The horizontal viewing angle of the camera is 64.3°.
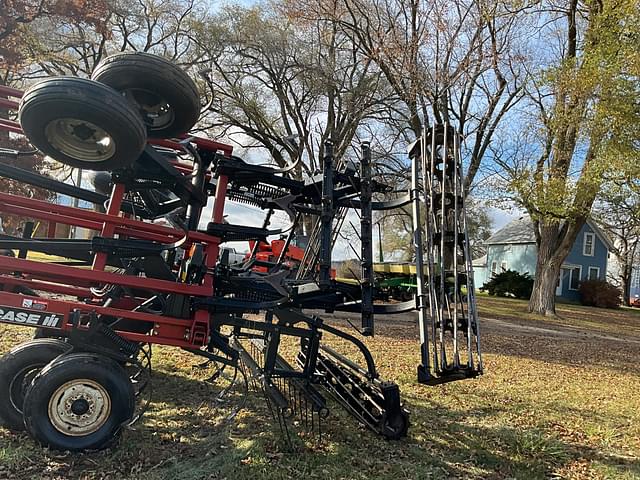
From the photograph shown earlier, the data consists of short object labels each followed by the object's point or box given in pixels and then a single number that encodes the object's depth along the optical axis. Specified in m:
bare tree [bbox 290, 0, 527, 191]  16.28
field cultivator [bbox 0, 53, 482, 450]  3.37
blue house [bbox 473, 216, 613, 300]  35.84
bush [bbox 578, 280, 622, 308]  32.53
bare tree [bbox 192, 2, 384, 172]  18.67
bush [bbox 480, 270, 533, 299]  32.44
